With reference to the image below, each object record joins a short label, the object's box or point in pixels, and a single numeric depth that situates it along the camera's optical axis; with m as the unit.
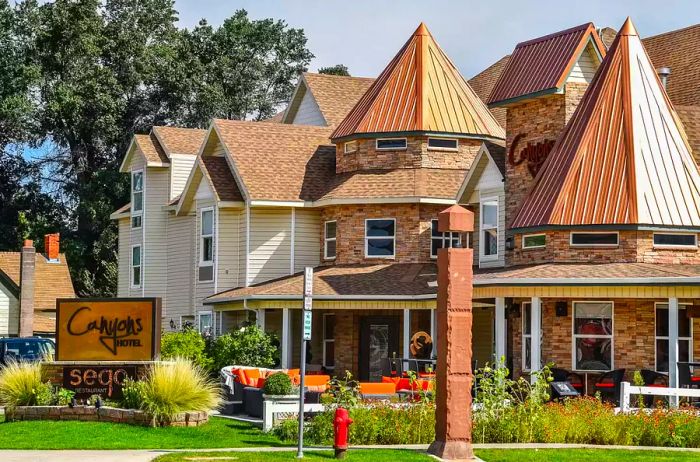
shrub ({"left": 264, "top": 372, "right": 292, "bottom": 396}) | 26.89
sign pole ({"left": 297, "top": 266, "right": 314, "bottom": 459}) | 20.80
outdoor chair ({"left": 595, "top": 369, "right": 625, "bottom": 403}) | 31.39
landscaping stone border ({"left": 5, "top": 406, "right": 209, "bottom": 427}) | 26.58
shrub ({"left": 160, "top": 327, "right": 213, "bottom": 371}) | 39.03
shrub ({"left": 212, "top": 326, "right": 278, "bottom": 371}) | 39.69
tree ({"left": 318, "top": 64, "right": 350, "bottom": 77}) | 80.75
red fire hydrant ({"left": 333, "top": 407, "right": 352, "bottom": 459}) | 21.09
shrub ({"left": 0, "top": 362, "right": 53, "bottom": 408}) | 27.77
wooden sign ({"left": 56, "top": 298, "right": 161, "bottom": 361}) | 28.92
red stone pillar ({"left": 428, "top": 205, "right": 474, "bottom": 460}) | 21.73
